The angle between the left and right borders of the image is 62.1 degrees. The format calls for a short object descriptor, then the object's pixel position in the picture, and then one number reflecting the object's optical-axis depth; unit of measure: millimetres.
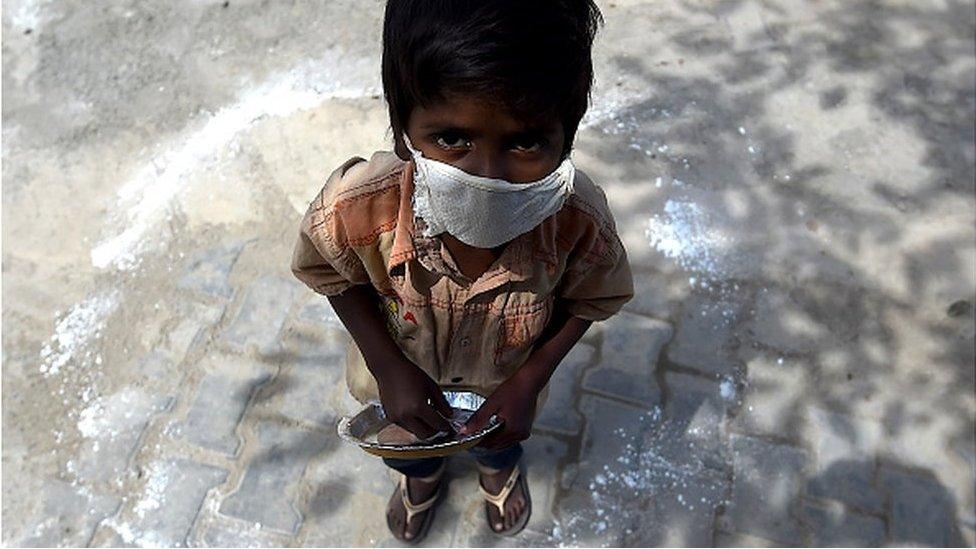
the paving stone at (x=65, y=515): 2531
